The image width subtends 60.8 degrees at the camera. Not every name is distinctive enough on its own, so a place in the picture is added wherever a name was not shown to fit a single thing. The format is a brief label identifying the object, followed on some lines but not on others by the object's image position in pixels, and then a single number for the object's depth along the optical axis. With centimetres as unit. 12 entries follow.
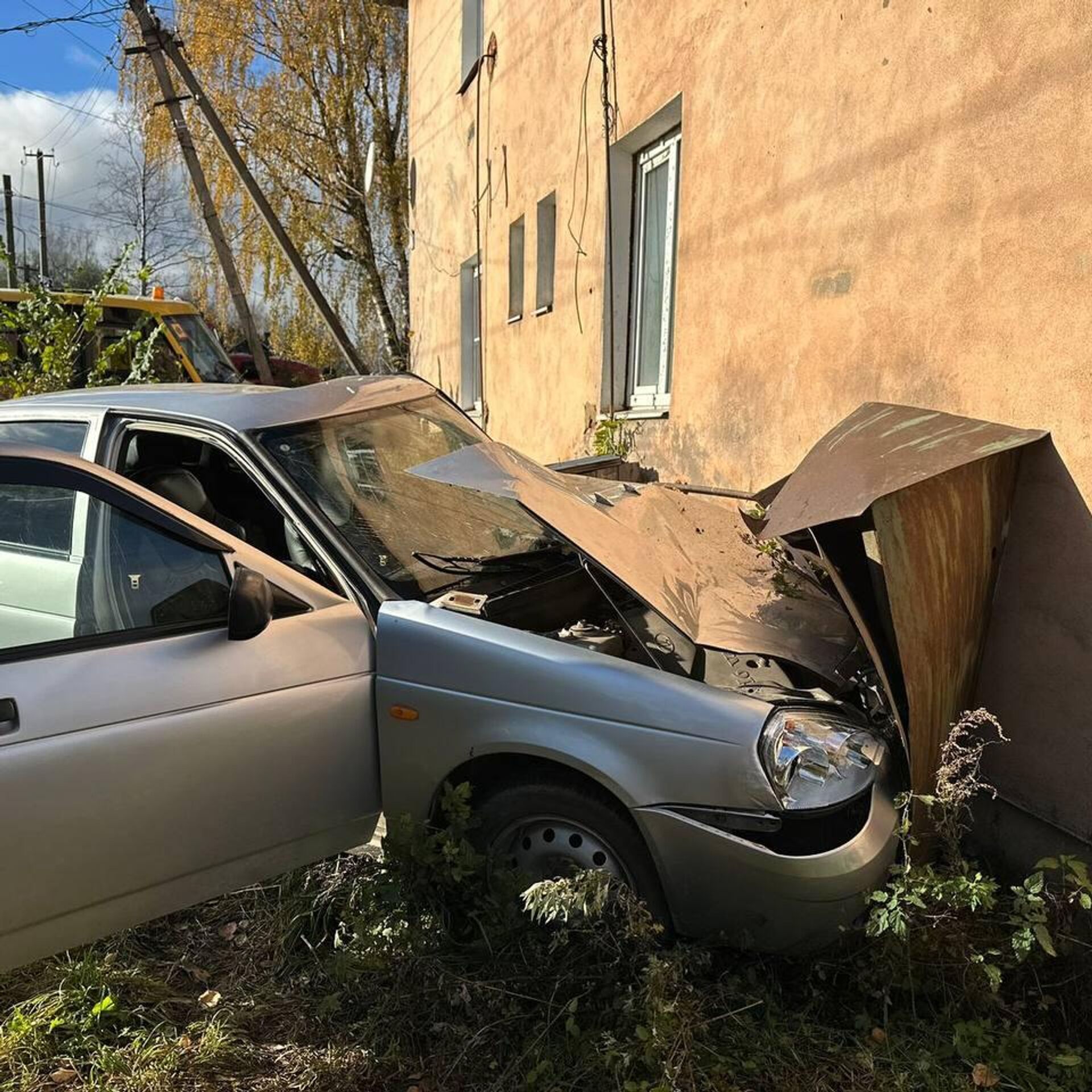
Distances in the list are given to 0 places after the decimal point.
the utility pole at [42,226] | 3395
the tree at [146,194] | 721
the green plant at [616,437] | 667
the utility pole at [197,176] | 1241
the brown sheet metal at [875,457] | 262
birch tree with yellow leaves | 1800
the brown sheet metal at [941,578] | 262
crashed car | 240
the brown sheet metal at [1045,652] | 305
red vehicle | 1780
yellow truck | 1000
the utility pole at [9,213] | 3990
